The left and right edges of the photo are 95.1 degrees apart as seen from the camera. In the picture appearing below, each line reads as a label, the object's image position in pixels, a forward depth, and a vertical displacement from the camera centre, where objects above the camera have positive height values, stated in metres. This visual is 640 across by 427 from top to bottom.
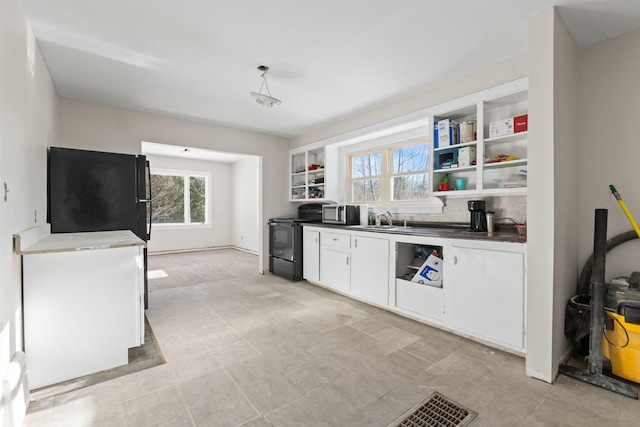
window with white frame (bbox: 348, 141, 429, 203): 3.79 +0.51
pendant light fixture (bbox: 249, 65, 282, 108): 2.80 +1.10
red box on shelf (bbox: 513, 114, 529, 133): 2.48 +0.73
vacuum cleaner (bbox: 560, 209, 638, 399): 1.93 -0.69
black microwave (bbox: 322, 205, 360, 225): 4.16 -0.07
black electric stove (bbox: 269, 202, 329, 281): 4.58 -0.53
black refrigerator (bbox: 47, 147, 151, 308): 2.79 +0.19
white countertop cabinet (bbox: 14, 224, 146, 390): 1.86 -0.64
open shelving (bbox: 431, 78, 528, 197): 2.59 +0.64
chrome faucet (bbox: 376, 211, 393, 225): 3.87 -0.11
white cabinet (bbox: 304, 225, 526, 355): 2.27 -0.71
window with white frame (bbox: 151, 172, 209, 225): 7.40 +0.31
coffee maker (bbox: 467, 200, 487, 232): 2.84 -0.06
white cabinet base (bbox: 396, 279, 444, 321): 2.76 -0.89
